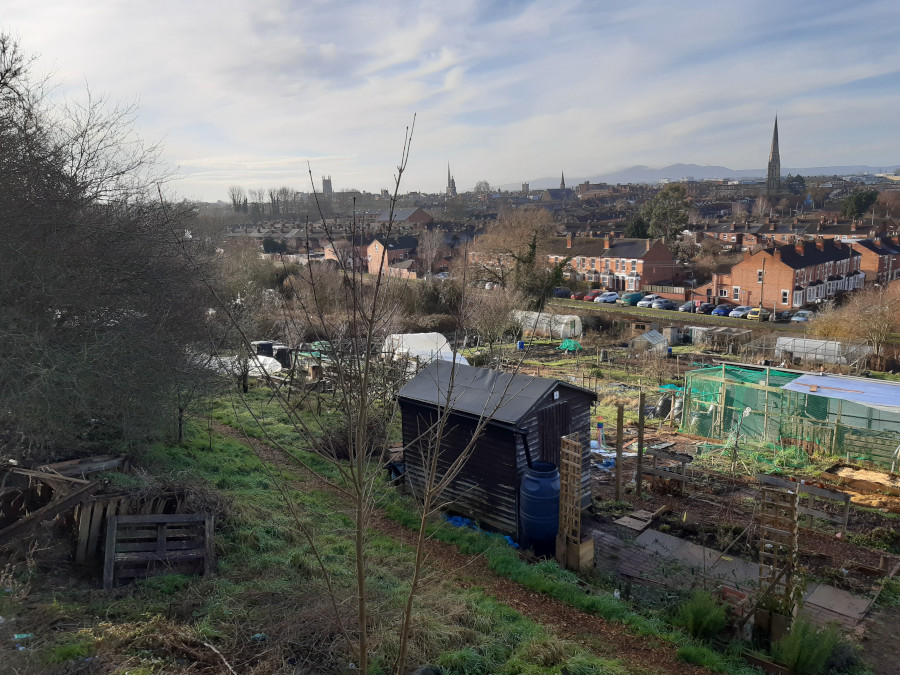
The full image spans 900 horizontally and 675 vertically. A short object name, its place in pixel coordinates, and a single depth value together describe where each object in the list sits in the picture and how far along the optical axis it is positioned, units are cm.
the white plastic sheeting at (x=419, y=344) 2170
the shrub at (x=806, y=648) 655
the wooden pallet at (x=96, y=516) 745
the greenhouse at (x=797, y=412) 1462
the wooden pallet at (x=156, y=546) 730
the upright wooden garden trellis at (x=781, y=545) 721
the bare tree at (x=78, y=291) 934
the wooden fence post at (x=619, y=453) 1192
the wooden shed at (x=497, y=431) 998
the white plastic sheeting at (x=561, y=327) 3322
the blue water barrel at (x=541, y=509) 933
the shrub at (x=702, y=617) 719
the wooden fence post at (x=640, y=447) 1239
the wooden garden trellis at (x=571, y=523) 904
